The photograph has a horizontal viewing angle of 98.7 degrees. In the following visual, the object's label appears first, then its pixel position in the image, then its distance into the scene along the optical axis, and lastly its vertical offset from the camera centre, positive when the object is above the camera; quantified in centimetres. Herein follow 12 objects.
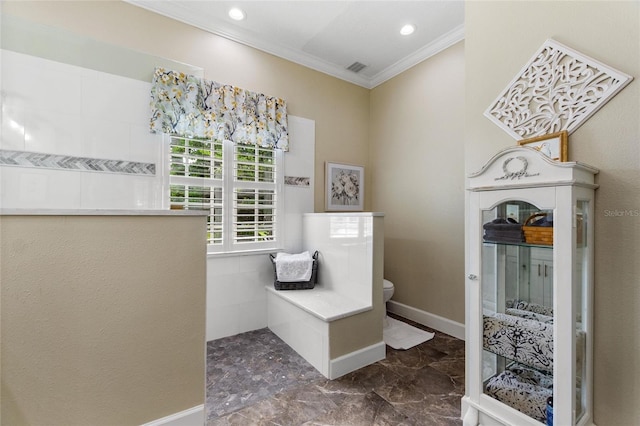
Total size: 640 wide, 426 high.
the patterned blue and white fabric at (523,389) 124 -84
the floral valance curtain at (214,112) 225 +92
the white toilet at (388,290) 267 -75
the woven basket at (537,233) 118 -8
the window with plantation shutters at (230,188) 241 +24
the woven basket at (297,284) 261 -67
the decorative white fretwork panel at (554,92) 120 +58
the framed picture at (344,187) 324 +33
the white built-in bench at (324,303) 202 -72
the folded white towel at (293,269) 262 -53
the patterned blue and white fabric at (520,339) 121 -58
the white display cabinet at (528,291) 109 -35
